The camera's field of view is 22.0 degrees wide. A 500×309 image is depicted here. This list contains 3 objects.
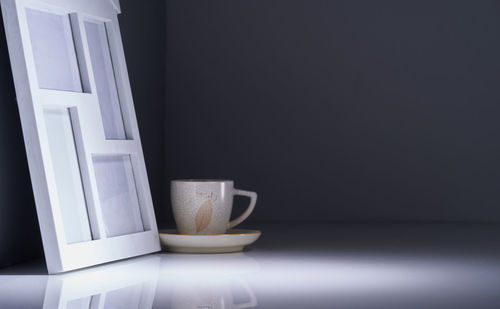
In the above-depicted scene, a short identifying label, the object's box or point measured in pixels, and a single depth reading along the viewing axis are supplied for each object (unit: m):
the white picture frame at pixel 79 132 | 1.46
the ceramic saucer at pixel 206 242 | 1.63
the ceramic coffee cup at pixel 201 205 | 1.65
